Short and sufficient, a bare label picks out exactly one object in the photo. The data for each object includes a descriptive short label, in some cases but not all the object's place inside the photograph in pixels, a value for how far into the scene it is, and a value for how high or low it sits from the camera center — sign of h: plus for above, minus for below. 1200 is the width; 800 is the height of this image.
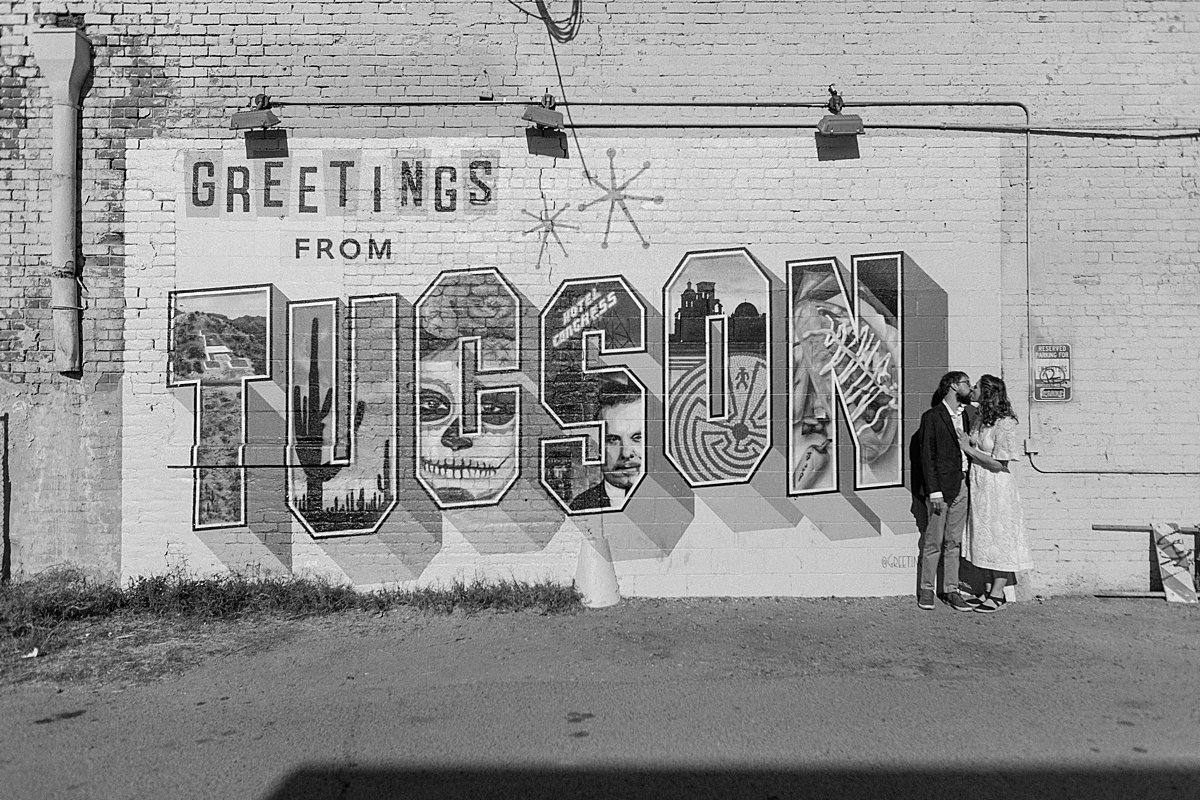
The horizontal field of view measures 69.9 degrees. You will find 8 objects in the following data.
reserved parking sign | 7.09 +0.26
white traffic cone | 6.90 -1.40
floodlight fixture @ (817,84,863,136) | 6.91 +2.26
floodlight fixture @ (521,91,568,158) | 7.00 +2.19
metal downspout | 6.89 +1.80
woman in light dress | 6.68 -0.73
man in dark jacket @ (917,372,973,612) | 6.75 -0.60
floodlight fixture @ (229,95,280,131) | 6.85 +2.29
